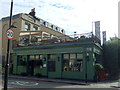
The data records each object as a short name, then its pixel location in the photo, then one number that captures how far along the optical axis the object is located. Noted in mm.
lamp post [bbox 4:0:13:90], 9805
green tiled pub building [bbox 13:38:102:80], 19469
